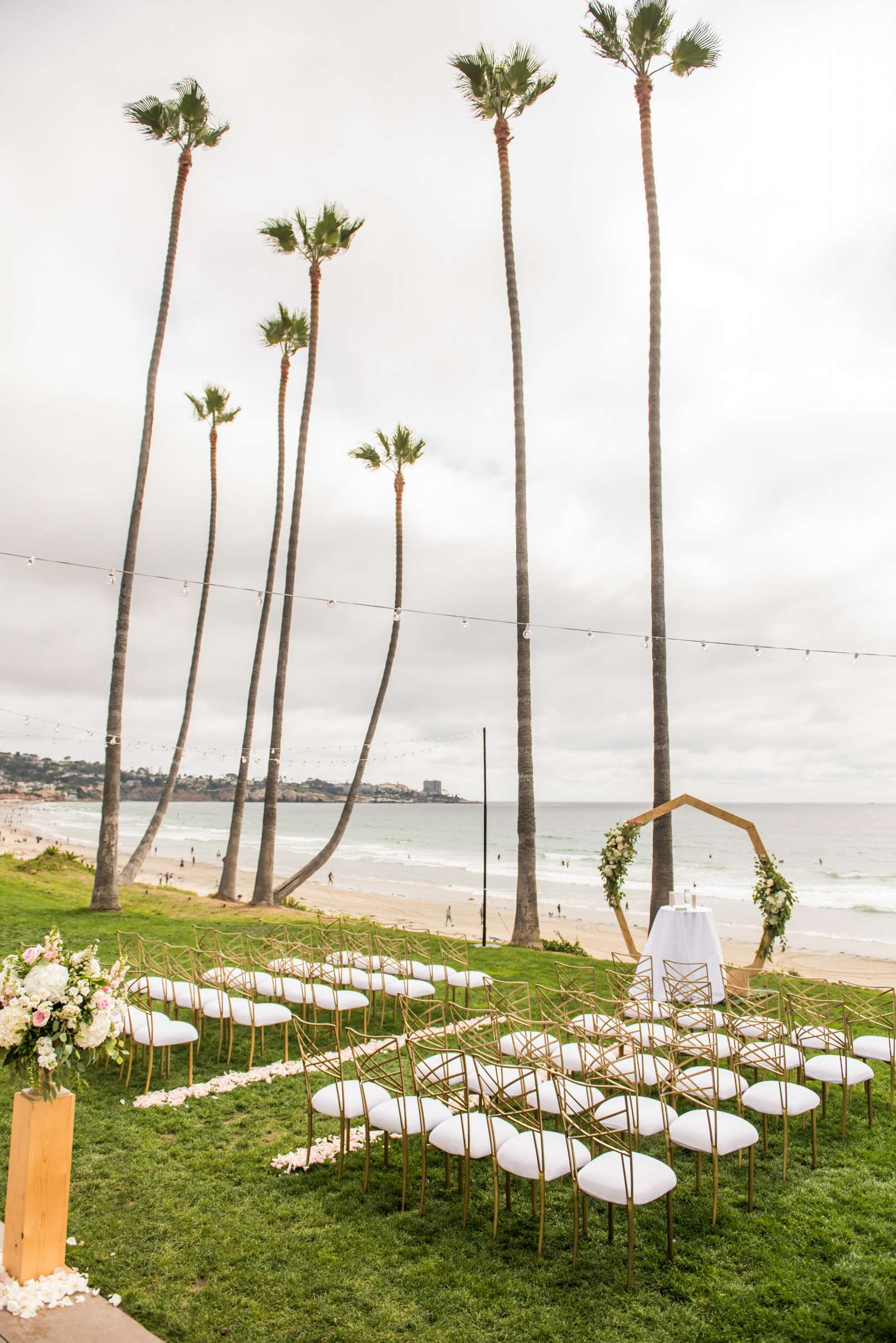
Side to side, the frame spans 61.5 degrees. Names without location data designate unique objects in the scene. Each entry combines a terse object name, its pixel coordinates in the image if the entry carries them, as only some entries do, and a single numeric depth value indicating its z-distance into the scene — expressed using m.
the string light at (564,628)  12.25
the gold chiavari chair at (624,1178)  3.59
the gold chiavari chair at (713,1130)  4.11
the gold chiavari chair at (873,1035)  5.74
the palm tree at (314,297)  17.08
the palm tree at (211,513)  20.33
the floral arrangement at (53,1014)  3.29
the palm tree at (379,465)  18.62
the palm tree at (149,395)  14.26
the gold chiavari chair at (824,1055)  5.34
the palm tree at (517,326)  13.29
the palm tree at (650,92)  11.99
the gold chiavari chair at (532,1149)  3.80
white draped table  8.35
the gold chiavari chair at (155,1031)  5.84
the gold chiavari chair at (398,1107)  4.24
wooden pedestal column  3.22
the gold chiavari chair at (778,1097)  4.69
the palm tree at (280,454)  19.08
